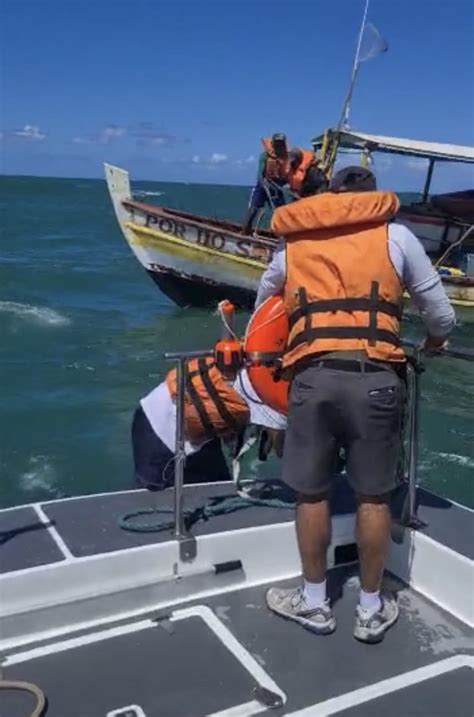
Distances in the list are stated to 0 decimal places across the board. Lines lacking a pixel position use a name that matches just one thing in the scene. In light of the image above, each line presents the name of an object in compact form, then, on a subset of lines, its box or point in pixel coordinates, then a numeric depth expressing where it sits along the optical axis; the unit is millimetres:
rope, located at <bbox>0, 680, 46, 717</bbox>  2812
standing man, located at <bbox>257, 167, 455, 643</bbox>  3021
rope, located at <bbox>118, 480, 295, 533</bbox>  3676
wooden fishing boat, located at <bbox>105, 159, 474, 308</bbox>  15539
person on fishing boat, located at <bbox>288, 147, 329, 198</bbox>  12742
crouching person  3980
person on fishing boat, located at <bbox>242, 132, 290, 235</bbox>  13391
